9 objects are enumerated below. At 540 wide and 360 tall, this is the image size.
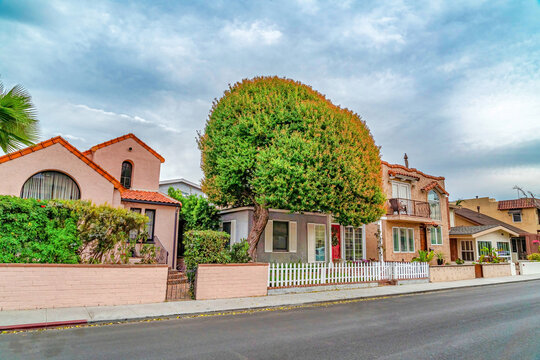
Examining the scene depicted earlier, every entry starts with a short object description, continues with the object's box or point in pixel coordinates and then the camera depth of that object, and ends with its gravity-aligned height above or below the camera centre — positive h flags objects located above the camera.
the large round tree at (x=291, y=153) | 12.12 +3.36
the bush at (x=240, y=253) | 11.93 -0.44
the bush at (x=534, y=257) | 26.35 -0.93
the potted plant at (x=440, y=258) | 24.08 -1.06
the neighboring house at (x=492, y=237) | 29.22 +0.77
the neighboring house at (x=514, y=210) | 35.66 +3.85
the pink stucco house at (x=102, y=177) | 12.33 +2.48
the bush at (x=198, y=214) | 17.61 +1.36
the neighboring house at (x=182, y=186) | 24.78 +4.12
